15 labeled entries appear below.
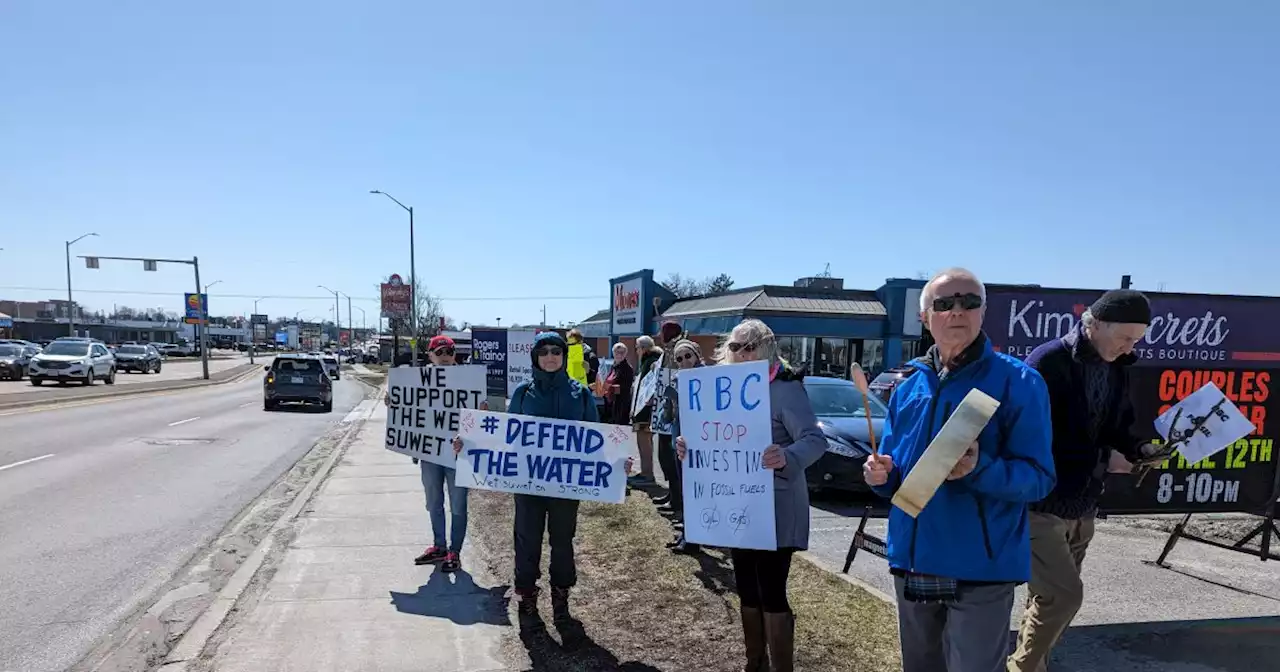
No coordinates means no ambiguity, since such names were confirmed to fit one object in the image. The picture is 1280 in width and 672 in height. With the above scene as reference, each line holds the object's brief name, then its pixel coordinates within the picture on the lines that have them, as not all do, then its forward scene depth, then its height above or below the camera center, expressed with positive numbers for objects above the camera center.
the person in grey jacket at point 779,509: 3.51 -0.87
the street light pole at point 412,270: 35.62 +3.33
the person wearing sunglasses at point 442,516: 5.82 -1.49
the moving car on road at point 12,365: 31.08 -1.22
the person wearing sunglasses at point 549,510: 4.74 -1.16
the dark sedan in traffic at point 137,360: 44.69 -1.48
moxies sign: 36.00 +1.28
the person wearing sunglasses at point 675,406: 5.27 -0.55
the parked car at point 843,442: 8.54 -1.33
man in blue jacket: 2.38 -0.53
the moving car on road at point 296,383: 21.73 -1.45
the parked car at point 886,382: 16.89 -1.29
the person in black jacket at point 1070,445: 3.28 -0.52
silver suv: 27.69 -1.04
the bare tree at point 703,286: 87.00 +5.46
